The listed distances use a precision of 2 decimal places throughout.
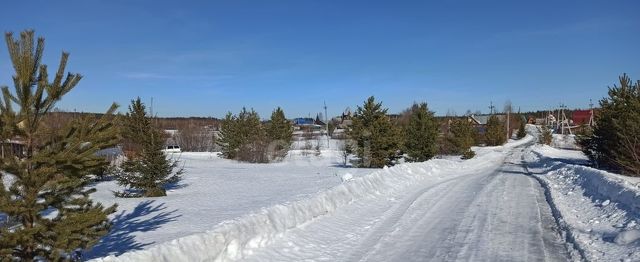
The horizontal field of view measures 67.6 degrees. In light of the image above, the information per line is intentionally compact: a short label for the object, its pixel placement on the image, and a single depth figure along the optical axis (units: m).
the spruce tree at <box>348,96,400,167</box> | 27.53
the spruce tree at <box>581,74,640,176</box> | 22.69
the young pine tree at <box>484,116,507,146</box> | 67.31
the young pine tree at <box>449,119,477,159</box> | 41.44
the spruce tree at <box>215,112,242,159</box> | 43.50
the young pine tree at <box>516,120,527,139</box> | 94.56
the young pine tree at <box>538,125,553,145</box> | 68.19
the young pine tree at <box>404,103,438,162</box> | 31.47
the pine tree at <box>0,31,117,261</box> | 5.04
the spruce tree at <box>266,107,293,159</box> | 42.56
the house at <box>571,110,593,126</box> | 115.44
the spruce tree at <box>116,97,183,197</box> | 15.99
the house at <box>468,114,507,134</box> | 120.84
